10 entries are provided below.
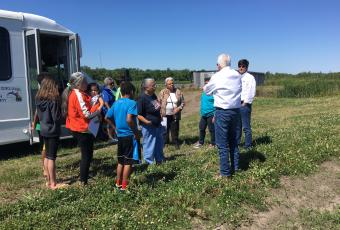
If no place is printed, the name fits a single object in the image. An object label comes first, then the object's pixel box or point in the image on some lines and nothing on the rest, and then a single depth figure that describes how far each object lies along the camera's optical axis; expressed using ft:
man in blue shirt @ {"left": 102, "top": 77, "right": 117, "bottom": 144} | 35.01
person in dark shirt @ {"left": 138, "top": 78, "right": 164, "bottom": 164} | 26.07
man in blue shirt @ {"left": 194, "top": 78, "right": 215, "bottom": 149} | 32.17
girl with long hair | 21.66
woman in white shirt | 32.55
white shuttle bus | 32.01
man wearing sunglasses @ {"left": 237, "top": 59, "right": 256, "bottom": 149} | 27.09
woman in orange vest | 21.70
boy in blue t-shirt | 20.39
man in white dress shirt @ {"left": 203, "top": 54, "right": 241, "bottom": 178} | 21.25
